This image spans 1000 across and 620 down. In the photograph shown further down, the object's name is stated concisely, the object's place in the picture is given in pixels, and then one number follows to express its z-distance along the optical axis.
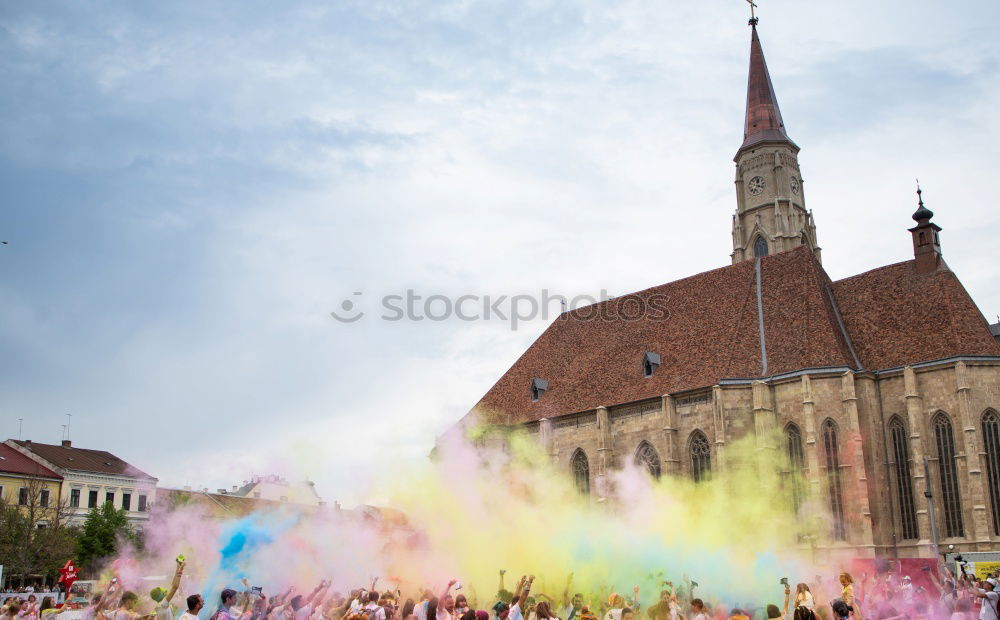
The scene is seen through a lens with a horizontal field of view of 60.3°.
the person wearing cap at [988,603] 14.96
